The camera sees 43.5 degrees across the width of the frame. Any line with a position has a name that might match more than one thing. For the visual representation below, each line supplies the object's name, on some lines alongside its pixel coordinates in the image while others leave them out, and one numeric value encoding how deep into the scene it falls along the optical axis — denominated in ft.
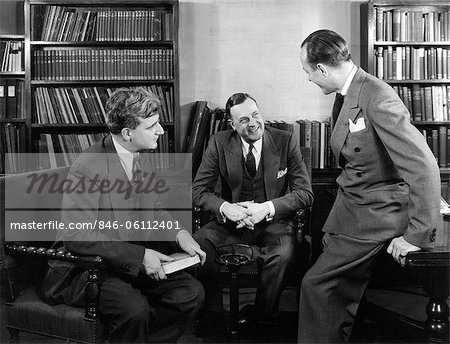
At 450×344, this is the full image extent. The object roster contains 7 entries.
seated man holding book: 7.18
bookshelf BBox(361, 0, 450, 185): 15.05
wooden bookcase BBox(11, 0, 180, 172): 14.48
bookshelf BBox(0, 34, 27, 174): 14.87
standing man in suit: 6.89
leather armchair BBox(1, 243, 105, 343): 7.02
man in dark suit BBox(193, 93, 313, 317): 9.74
